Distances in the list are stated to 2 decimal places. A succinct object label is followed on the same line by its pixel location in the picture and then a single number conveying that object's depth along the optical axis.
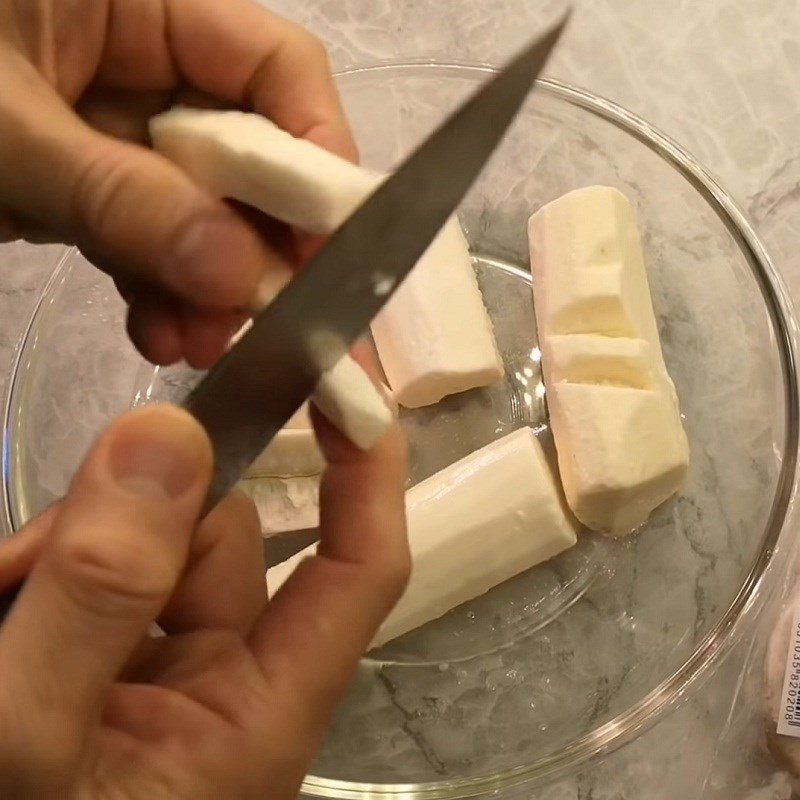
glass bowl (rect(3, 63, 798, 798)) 0.28
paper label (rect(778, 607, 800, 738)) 0.26
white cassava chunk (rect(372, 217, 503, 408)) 0.29
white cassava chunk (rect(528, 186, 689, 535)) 0.27
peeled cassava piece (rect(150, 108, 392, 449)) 0.20
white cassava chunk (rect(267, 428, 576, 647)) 0.27
